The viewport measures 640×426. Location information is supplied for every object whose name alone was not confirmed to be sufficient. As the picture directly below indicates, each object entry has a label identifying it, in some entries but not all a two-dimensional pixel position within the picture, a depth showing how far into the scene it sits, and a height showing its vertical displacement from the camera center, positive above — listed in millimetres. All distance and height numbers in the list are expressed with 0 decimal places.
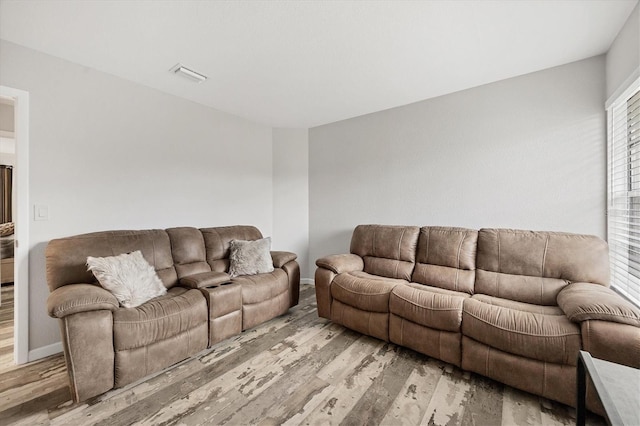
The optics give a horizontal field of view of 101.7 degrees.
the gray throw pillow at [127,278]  1912 -516
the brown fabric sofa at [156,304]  1600 -722
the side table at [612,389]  732 -559
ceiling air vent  2420 +1329
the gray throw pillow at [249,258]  2830 -519
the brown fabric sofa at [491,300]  1523 -682
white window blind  1882 +156
